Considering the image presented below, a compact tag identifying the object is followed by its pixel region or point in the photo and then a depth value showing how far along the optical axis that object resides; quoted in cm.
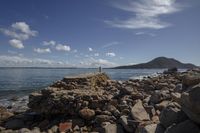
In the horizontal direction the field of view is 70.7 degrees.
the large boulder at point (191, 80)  449
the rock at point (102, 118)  626
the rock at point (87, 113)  669
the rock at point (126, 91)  781
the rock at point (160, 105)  606
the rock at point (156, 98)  656
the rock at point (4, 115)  777
